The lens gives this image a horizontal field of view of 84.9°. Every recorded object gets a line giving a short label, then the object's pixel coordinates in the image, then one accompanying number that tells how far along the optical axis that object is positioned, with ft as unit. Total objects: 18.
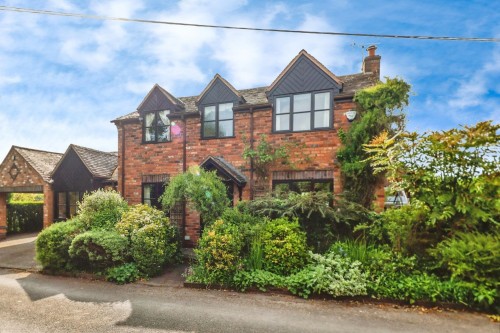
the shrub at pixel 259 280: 22.50
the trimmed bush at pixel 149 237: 26.96
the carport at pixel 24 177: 51.08
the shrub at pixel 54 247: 28.89
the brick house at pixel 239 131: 34.47
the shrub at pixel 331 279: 20.38
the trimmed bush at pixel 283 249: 23.65
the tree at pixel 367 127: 30.73
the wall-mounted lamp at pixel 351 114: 32.57
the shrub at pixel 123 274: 25.91
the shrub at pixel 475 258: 18.11
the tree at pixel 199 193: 28.60
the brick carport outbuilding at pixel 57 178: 50.24
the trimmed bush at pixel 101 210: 31.63
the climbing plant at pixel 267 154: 35.42
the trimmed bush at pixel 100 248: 26.71
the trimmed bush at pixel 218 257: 23.62
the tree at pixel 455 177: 20.21
